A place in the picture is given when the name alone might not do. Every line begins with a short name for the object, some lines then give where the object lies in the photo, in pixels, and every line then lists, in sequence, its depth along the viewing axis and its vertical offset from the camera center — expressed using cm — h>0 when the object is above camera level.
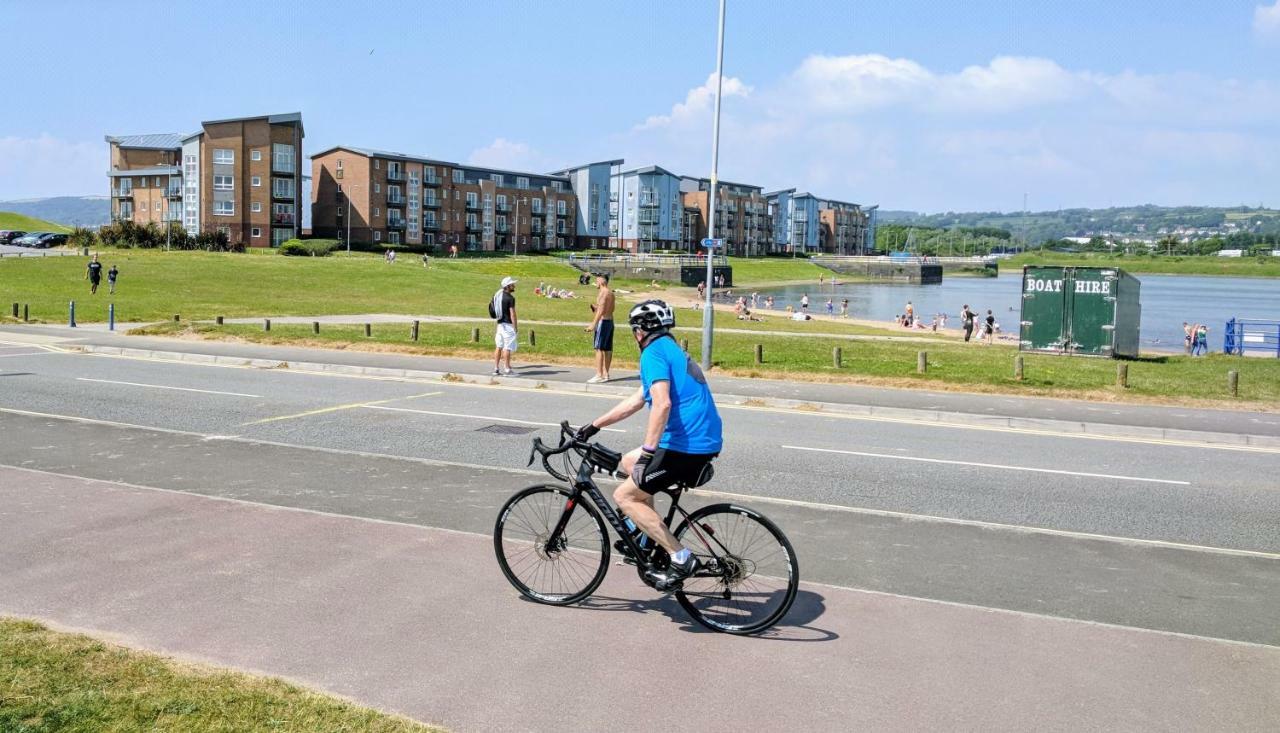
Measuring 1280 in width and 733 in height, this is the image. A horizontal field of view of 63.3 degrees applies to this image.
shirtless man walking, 1884 -67
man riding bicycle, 595 -80
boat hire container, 2686 -25
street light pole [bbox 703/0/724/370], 2166 +284
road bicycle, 614 -158
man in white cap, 1930 -61
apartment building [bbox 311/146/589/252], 11069 +993
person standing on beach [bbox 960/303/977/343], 4124 -92
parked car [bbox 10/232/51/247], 8588 +321
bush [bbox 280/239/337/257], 8469 +295
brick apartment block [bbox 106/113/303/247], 9825 +991
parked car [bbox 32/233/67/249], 8368 +308
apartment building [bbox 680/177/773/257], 16475 +1300
